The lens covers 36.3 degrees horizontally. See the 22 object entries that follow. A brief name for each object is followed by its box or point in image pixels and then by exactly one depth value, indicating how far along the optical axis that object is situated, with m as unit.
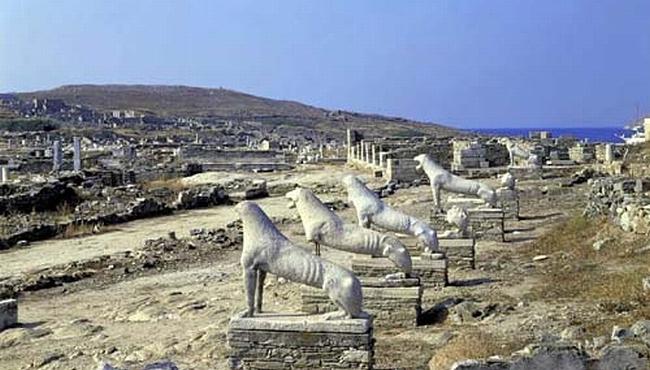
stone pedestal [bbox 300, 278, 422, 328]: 11.61
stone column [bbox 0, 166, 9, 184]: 39.21
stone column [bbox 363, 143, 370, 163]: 43.57
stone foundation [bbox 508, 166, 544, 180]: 32.31
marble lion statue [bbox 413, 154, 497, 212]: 19.27
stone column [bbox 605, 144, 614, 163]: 34.84
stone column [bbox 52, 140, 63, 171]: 44.00
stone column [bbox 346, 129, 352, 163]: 49.59
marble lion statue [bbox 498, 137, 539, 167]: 33.50
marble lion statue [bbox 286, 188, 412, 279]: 11.77
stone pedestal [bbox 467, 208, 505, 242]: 19.02
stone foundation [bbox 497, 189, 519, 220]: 22.06
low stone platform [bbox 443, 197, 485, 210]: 19.70
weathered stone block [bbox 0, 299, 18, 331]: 13.48
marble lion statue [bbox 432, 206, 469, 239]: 16.52
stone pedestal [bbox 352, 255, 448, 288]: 13.94
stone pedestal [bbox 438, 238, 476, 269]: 15.66
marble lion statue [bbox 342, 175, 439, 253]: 14.09
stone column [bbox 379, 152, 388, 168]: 38.19
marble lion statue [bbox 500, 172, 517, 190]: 22.23
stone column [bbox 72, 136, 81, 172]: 43.56
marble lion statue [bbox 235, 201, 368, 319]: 9.37
